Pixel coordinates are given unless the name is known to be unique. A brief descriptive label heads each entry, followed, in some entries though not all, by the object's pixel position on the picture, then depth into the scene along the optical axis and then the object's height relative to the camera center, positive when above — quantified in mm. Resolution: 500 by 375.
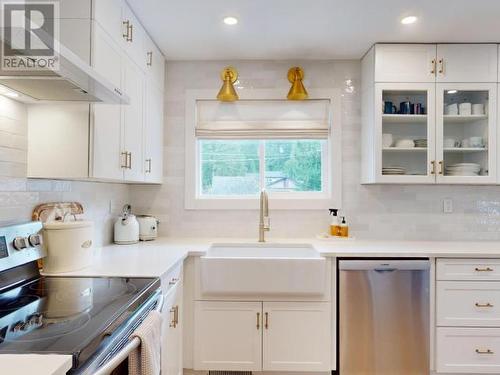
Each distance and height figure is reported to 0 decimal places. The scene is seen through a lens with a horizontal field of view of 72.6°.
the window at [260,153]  2850 +305
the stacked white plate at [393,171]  2559 +137
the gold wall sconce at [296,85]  2719 +833
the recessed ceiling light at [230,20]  2191 +1094
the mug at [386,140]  2582 +375
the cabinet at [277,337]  2213 -968
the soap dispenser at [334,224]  2715 -283
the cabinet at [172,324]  1721 -765
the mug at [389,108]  2580 +616
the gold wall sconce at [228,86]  2721 +822
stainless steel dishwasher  2189 -811
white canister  1602 -277
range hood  1145 +397
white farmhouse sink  2182 -563
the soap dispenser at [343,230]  2701 -328
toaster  2637 -314
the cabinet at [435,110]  2523 +594
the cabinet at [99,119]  1631 +347
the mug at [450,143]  2568 +354
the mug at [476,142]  2561 +362
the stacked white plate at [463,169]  2539 +154
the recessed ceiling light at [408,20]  2176 +1100
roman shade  2850 +576
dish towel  1049 -525
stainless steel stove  910 -419
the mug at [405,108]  2576 +616
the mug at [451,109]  2557 +605
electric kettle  2486 -314
